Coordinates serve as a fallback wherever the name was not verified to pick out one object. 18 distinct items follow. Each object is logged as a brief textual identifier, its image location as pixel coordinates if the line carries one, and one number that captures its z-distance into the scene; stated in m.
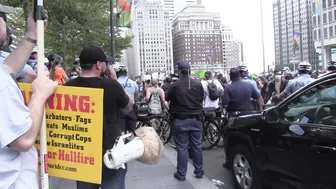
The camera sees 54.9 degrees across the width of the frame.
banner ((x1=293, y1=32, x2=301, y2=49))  39.48
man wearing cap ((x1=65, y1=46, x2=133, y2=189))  2.72
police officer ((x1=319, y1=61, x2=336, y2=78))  8.09
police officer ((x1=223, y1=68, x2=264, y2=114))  6.14
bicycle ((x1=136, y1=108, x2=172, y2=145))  8.53
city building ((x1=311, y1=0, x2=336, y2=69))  68.94
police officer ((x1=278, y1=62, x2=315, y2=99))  7.01
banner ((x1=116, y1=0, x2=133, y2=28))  11.07
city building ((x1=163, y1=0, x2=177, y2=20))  125.56
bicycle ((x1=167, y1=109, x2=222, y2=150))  7.99
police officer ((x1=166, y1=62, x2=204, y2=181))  5.19
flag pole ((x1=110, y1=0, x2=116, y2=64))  11.39
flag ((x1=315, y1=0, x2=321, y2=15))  31.44
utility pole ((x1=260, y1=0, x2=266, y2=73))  31.16
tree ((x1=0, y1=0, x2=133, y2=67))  19.09
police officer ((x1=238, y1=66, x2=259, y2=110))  7.48
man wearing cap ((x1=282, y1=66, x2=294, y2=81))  11.60
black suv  3.09
